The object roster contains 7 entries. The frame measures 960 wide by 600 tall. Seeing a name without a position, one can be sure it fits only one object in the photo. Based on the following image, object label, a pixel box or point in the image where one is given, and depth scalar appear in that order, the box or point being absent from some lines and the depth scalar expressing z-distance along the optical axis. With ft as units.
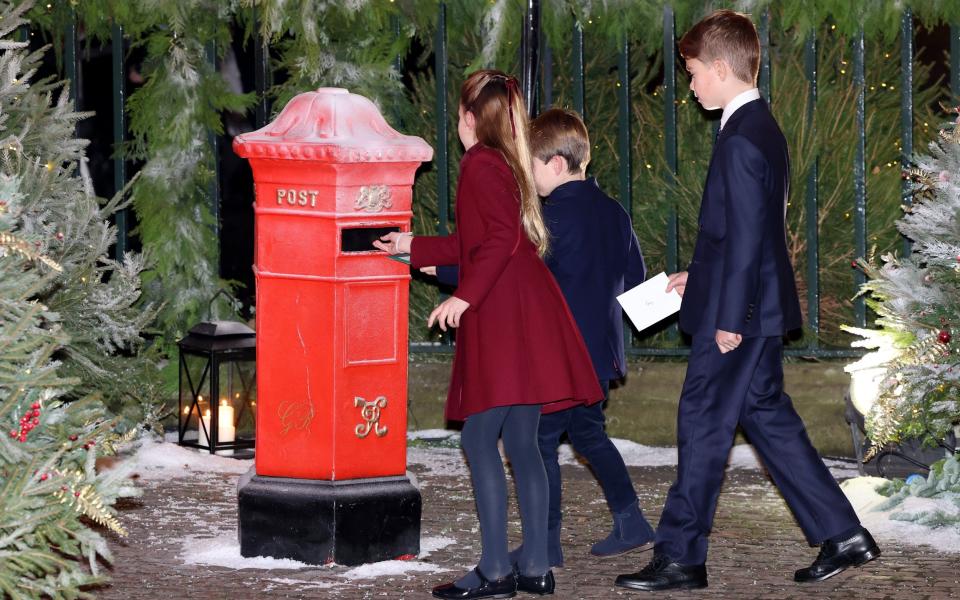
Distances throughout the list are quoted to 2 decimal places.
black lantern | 49.16
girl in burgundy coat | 33.73
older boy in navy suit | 34.47
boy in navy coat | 37.40
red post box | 36.73
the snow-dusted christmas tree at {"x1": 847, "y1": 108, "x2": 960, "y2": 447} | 42.60
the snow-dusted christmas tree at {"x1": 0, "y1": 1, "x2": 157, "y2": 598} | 25.93
